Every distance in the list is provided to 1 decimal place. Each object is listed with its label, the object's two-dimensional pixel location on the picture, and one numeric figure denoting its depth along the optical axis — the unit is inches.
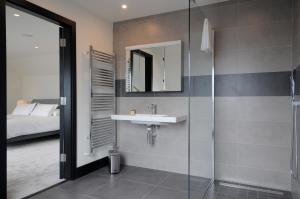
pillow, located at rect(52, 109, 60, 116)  233.6
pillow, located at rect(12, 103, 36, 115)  233.7
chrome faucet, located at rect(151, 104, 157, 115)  128.6
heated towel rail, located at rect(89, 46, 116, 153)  123.1
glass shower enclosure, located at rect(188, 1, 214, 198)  89.3
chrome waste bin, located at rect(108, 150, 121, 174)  122.8
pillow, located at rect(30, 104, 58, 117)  230.9
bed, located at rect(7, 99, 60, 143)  181.4
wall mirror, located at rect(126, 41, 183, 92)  122.9
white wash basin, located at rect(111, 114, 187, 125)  104.4
